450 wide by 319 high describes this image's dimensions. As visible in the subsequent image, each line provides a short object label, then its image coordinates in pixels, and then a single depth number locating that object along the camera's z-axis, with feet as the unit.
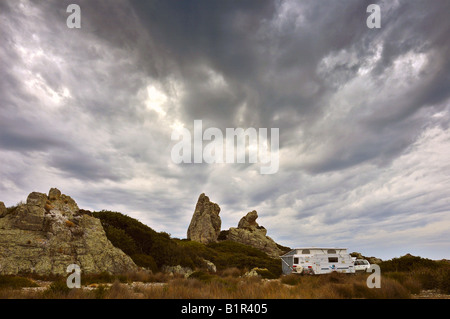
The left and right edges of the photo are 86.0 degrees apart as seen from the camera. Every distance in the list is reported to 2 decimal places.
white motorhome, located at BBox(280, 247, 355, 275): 73.77
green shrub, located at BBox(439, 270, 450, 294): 40.01
